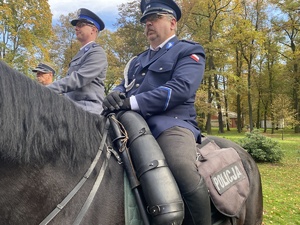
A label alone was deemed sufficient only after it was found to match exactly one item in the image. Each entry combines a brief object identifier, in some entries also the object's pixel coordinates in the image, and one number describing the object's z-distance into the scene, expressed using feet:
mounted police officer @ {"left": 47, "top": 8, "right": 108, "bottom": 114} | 12.55
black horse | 5.46
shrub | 49.11
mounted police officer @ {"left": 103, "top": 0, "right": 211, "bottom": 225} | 7.64
